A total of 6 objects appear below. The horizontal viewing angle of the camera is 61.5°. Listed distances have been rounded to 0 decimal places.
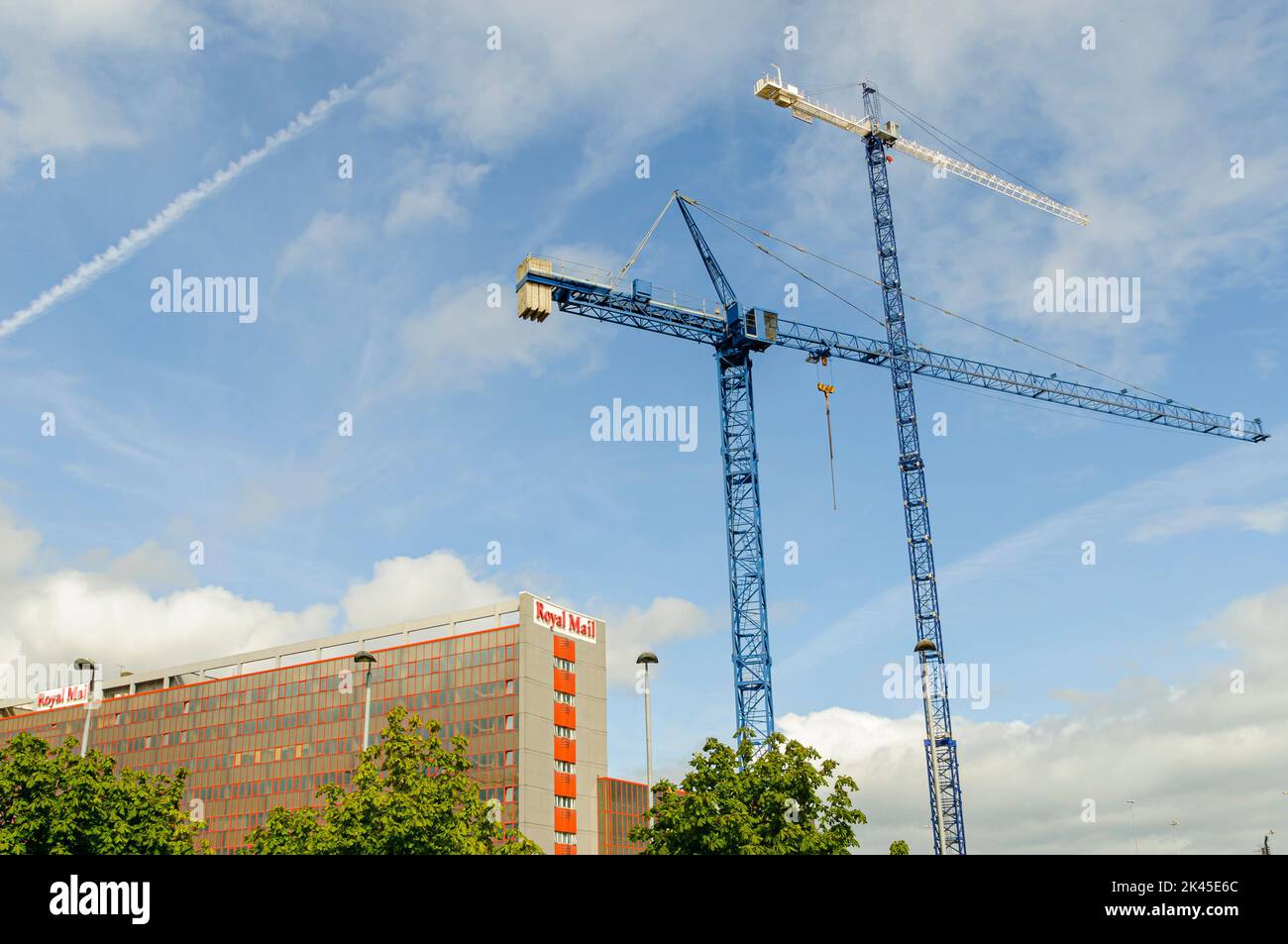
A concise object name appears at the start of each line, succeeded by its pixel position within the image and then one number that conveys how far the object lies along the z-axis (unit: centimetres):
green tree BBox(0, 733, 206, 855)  4700
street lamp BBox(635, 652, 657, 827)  4347
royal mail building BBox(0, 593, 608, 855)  10425
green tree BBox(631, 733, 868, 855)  4512
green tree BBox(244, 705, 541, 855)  4259
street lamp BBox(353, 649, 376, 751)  4596
